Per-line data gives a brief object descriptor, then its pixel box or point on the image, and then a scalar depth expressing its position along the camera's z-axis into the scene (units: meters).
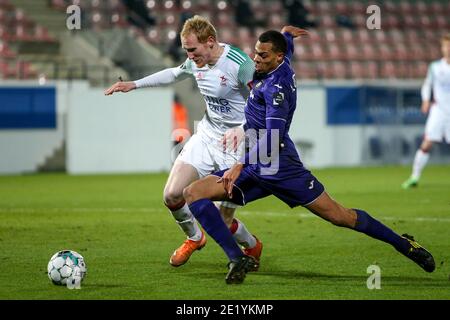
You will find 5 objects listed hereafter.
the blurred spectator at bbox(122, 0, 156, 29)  24.95
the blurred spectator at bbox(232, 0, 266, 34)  26.48
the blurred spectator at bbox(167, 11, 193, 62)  24.14
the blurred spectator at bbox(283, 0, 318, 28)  25.41
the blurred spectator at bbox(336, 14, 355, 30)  27.83
